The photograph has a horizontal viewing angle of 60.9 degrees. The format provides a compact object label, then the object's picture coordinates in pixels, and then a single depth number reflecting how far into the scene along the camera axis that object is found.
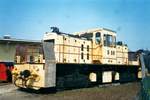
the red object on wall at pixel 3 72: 8.76
